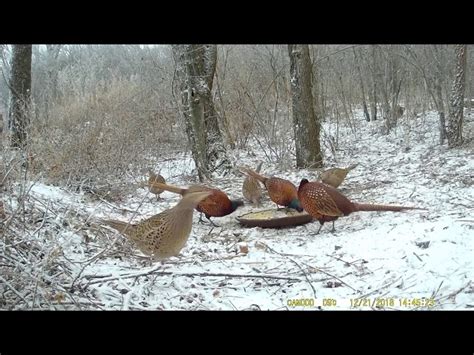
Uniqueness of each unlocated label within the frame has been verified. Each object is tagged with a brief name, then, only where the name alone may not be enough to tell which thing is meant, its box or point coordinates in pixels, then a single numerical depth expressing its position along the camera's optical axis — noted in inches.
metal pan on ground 103.0
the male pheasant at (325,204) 102.5
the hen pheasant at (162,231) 76.5
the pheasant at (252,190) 112.1
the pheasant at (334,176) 119.5
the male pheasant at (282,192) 107.1
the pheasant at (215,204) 100.3
